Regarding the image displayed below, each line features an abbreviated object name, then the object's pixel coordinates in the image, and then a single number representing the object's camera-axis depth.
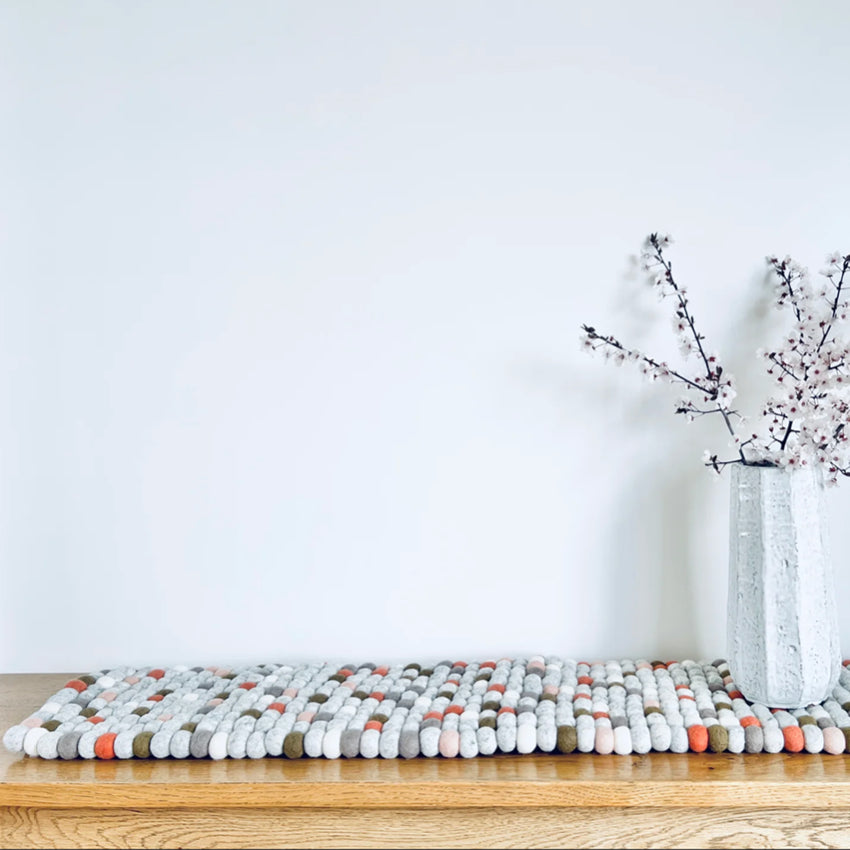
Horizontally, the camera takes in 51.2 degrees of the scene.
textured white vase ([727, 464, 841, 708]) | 1.11
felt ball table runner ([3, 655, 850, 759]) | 1.03
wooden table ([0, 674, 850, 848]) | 0.95
